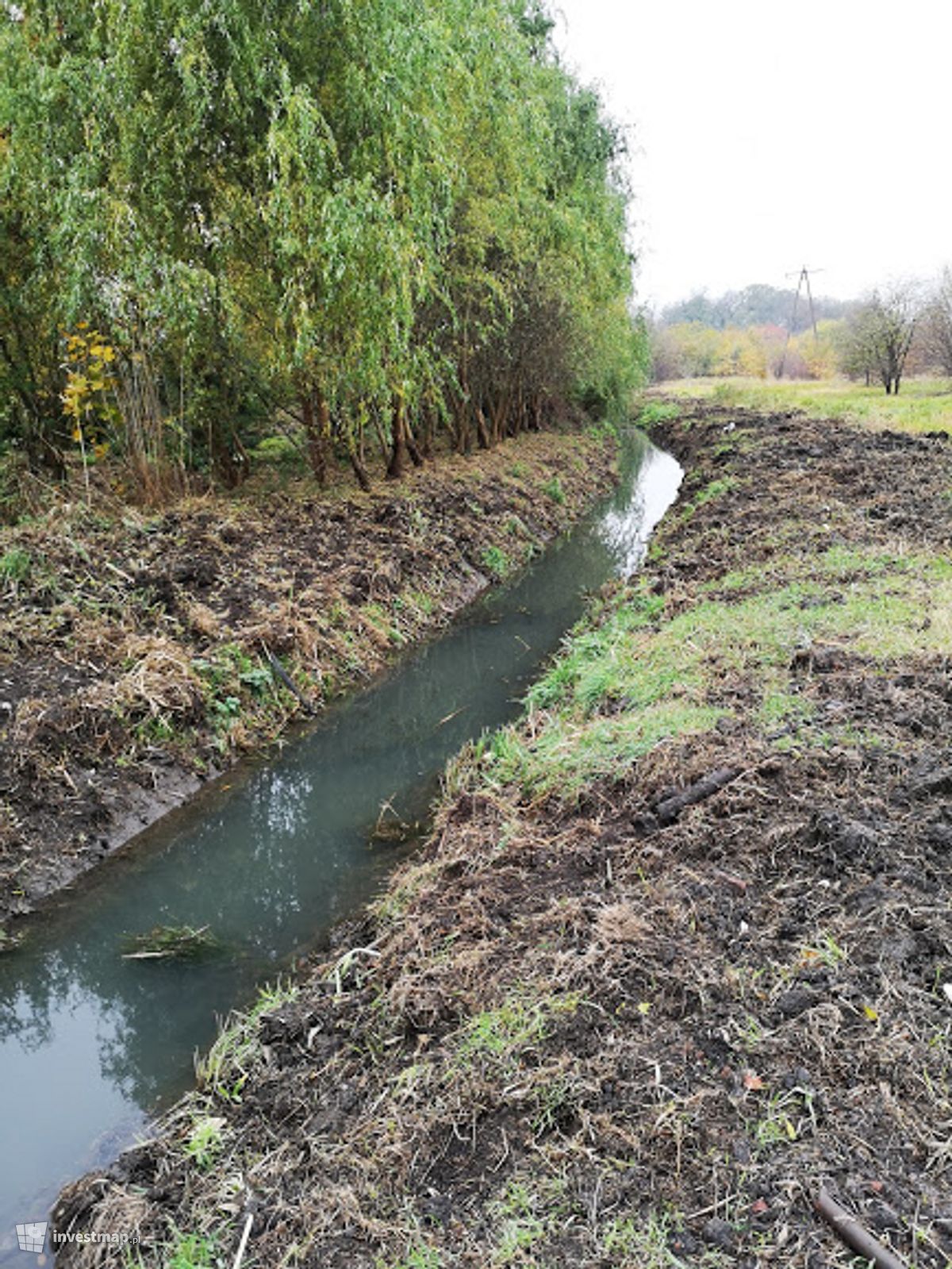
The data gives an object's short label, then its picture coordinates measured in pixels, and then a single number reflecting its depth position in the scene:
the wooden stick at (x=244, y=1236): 2.64
